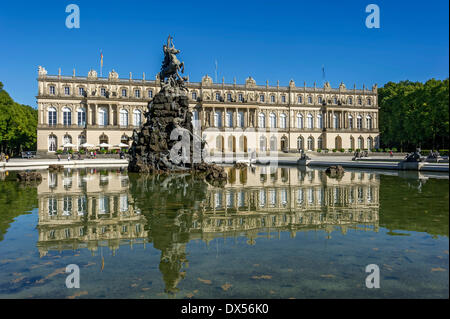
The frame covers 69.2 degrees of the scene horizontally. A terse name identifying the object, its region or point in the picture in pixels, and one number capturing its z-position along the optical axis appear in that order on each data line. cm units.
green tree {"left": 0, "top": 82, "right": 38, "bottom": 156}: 5325
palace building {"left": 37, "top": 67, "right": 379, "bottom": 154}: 6047
